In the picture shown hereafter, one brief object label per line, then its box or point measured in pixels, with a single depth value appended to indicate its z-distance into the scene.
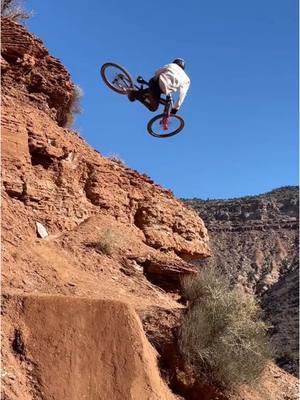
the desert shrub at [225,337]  11.62
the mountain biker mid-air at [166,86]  11.32
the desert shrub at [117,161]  19.72
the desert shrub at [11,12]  20.47
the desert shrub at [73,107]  19.73
